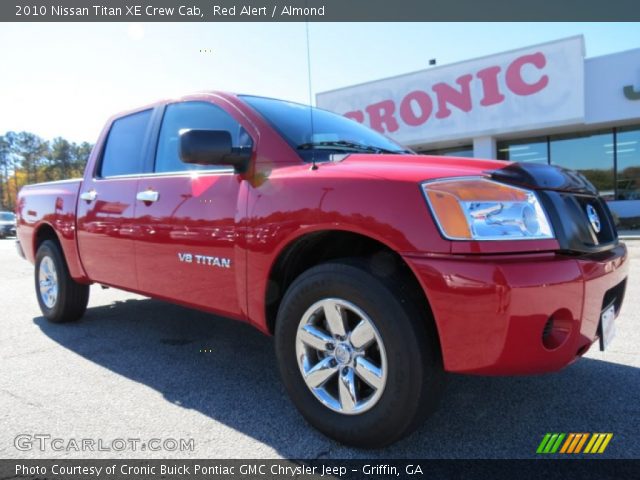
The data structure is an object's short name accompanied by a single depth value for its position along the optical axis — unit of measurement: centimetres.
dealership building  1386
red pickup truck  183
